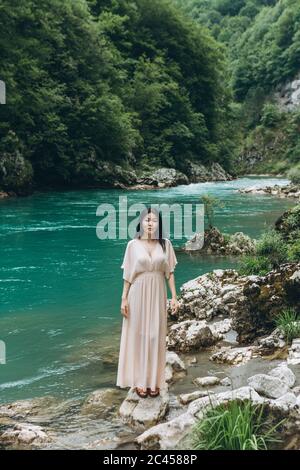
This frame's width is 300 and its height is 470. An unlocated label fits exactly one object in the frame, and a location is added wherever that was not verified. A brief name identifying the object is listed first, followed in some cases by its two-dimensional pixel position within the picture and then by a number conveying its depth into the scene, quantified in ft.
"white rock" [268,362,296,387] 21.22
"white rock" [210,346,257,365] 27.14
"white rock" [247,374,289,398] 19.56
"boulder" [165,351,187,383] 25.55
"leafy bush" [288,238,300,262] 35.37
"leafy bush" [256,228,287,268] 36.52
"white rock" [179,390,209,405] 21.48
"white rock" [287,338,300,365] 24.52
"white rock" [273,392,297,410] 17.44
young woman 20.20
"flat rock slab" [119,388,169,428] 19.86
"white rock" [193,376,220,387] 23.94
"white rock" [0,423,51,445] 19.13
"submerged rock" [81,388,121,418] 22.15
